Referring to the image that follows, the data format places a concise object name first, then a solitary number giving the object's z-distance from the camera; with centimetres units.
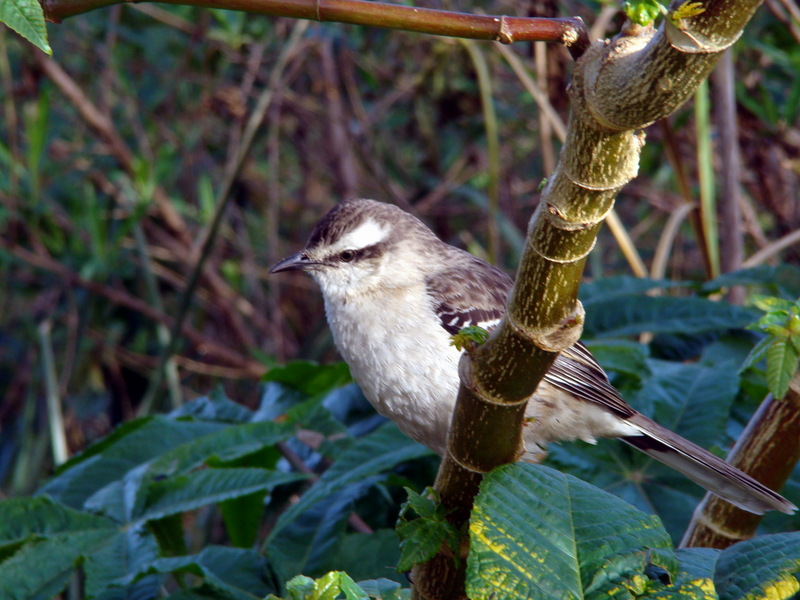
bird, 615
